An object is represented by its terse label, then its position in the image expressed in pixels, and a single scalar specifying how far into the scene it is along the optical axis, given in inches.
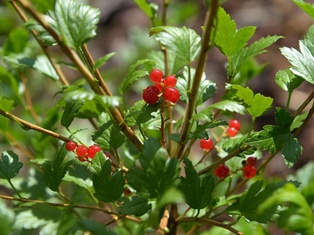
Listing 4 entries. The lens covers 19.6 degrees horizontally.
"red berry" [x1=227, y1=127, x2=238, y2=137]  20.8
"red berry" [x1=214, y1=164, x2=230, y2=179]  20.2
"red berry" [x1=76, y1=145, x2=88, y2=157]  18.5
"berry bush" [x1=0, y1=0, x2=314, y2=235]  16.5
